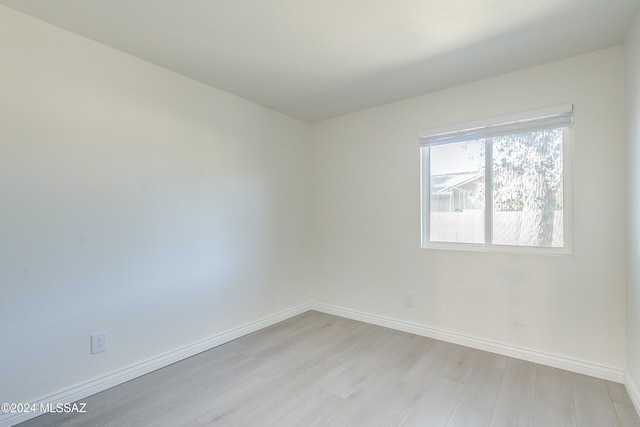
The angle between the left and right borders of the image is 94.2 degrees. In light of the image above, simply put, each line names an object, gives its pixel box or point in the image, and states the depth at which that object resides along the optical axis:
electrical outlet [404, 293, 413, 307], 3.07
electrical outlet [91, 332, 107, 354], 2.02
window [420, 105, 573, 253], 2.38
